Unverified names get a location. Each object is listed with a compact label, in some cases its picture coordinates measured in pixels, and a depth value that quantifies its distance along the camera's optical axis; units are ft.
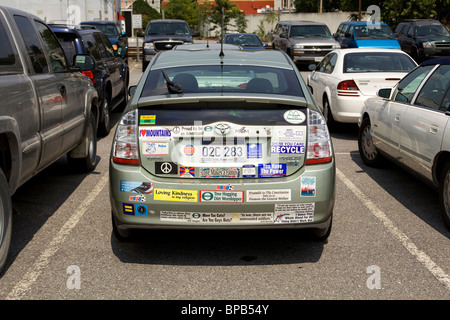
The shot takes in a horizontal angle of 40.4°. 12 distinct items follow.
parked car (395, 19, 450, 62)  84.46
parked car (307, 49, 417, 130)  34.04
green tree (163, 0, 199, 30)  263.29
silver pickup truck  15.14
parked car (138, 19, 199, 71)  72.08
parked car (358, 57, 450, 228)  18.83
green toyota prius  14.58
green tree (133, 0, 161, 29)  305.71
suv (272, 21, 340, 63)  78.89
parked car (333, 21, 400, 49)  76.69
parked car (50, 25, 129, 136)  31.99
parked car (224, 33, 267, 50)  77.71
